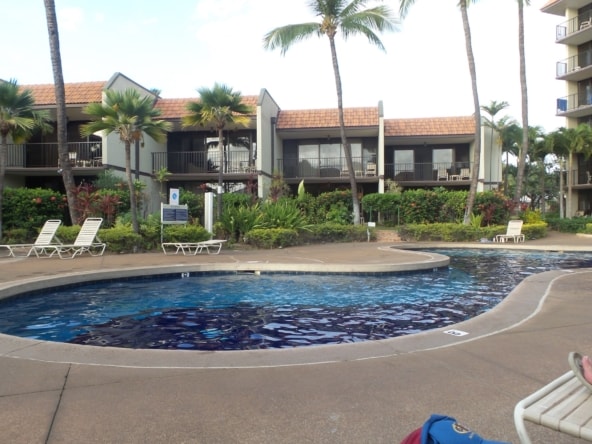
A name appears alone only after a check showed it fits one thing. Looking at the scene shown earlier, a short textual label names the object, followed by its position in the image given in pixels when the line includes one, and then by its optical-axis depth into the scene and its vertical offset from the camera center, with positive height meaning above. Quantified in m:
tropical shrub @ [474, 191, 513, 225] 23.67 +0.40
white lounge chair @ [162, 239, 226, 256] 14.94 -0.96
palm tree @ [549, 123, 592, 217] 29.44 +4.56
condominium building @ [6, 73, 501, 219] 23.78 +3.71
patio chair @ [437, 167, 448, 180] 28.54 +2.47
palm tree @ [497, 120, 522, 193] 34.25 +6.09
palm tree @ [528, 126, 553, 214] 32.51 +4.84
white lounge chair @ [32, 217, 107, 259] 13.86 -0.81
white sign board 16.33 +0.71
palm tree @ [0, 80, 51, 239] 16.66 +3.69
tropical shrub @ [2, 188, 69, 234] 18.77 +0.37
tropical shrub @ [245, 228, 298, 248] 17.42 -0.75
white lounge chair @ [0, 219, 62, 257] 13.87 -0.53
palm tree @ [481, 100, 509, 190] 34.16 +7.53
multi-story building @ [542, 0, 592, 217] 32.66 +9.55
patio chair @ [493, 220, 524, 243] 20.72 -0.82
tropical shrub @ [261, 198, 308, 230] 18.92 -0.02
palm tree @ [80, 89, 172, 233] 15.14 +3.21
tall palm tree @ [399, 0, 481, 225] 21.39 +6.58
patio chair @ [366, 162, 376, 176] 27.77 +2.72
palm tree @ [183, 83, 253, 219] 18.86 +4.37
